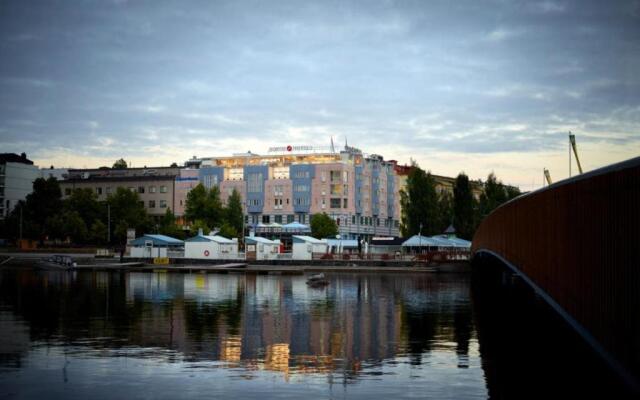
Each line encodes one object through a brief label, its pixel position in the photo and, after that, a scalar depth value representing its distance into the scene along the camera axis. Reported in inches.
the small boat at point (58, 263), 4328.2
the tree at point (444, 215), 5738.2
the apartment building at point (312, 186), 6791.3
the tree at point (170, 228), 6117.1
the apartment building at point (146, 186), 7381.9
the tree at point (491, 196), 5788.4
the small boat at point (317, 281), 2952.8
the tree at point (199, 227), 5959.6
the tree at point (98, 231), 5974.4
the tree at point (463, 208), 5408.5
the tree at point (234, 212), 6309.1
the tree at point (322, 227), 6131.9
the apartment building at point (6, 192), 7790.4
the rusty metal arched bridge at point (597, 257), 690.8
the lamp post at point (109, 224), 5999.0
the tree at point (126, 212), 6215.6
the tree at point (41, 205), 6161.4
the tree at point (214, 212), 6156.5
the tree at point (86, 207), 6328.7
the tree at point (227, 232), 5787.4
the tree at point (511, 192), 6591.5
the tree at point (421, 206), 5620.1
